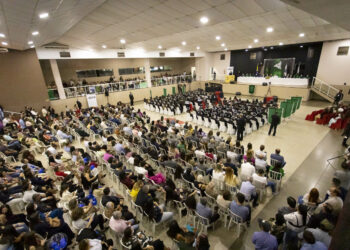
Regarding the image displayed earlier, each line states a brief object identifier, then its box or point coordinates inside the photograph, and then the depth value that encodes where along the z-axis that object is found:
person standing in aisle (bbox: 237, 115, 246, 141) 8.00
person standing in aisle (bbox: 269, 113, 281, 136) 8.52
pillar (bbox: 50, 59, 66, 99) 14.33
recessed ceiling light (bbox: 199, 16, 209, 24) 6.79
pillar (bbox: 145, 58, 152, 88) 20.03
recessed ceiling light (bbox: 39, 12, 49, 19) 4.27
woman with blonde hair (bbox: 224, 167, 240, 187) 4.43
